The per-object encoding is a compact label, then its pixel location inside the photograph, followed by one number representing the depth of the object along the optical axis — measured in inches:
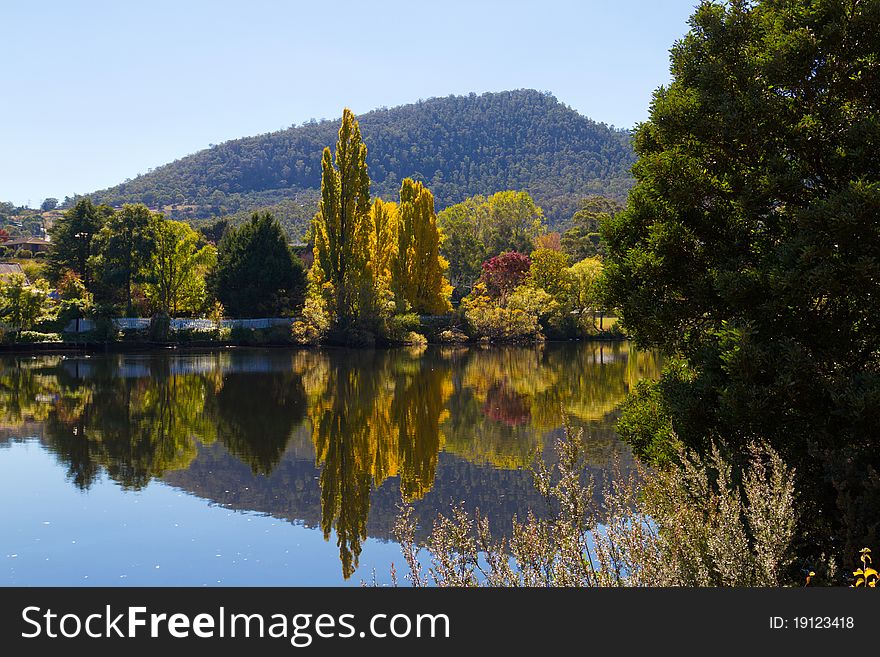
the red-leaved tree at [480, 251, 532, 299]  2348.7
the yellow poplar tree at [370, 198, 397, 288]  2106.3
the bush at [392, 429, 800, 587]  214.5
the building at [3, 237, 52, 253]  3777.1
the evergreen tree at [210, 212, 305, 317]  2101.4
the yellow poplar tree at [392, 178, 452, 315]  2103.8
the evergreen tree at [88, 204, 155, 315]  2032.5
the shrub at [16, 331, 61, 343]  1840.6
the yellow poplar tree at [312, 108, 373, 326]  1900.8
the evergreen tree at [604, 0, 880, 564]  328.2
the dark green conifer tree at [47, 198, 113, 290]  2221.9
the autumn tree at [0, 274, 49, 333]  1819.6
